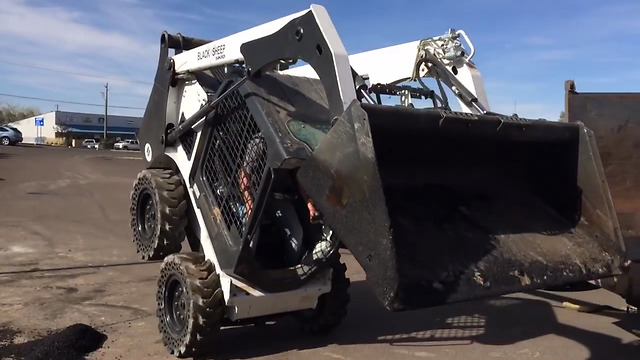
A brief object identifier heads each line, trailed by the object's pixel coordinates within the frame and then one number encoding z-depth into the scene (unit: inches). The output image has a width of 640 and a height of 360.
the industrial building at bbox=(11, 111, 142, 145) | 3440.0
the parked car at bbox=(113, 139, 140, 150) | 2599.7
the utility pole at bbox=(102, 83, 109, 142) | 3290.8
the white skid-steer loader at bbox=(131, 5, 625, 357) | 148.5
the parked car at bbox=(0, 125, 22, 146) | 1824.3
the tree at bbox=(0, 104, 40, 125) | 4010.8
